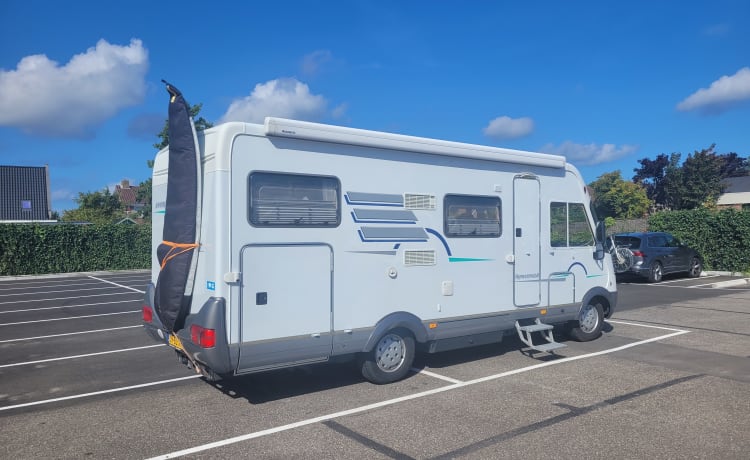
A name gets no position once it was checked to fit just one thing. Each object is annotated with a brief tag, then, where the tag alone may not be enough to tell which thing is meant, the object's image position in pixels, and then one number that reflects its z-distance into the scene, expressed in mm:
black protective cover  5695
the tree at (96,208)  42112
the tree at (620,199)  41031
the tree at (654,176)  48188
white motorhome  5520
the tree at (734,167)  56509
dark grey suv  17812
